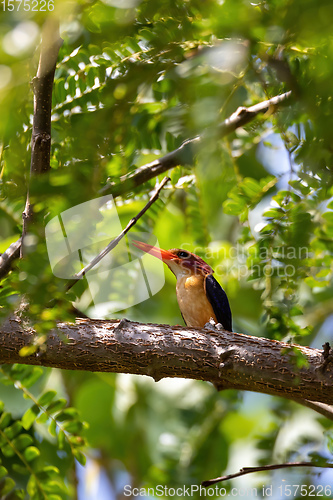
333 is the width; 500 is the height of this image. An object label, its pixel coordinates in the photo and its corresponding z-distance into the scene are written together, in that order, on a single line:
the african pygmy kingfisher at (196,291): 7.18
